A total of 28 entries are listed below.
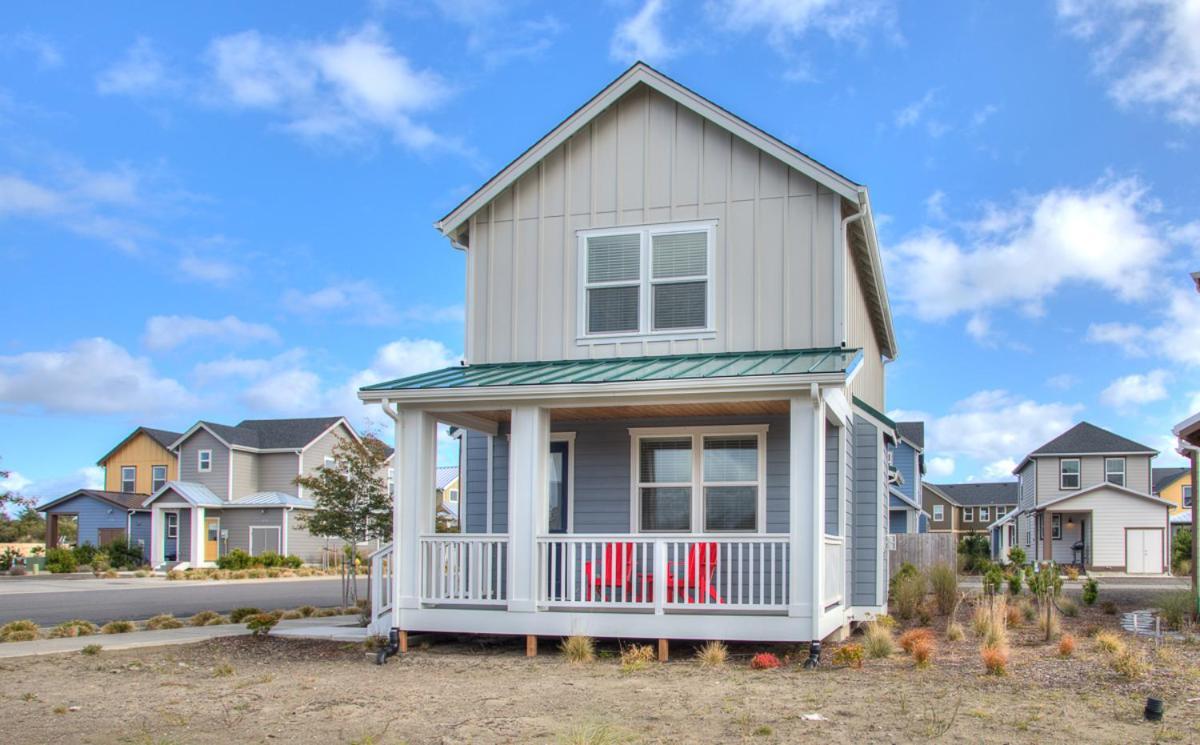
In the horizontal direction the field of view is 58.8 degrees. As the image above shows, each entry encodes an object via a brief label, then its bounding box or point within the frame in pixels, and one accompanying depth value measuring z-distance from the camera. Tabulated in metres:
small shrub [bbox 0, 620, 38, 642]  16.11
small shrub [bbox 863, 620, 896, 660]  12.02
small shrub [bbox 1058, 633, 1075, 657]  12.09
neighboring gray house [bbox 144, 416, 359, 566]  48.69
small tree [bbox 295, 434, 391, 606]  17.78
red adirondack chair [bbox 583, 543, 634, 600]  12.58
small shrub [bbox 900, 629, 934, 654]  11.98
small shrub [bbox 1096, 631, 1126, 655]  11.77
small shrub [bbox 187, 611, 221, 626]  18.19
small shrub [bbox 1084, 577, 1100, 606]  18.27
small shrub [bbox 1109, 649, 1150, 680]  10.44
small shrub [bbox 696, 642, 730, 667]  11.78
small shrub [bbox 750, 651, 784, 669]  11.54
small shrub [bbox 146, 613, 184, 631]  17.66
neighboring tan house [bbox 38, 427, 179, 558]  50.94
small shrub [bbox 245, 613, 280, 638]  15.16
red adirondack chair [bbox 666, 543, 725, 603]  12.30
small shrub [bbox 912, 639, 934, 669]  11.23
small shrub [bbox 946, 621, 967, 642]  13.61
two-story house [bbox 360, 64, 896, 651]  12.58
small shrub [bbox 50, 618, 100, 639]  16.58
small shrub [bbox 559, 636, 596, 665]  12.22
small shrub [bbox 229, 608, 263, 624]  17.53
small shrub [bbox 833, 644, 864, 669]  11.52
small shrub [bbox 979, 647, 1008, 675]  10.66
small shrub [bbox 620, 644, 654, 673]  11.64
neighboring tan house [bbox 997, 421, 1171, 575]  45.31
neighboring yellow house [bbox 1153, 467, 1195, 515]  65.25
